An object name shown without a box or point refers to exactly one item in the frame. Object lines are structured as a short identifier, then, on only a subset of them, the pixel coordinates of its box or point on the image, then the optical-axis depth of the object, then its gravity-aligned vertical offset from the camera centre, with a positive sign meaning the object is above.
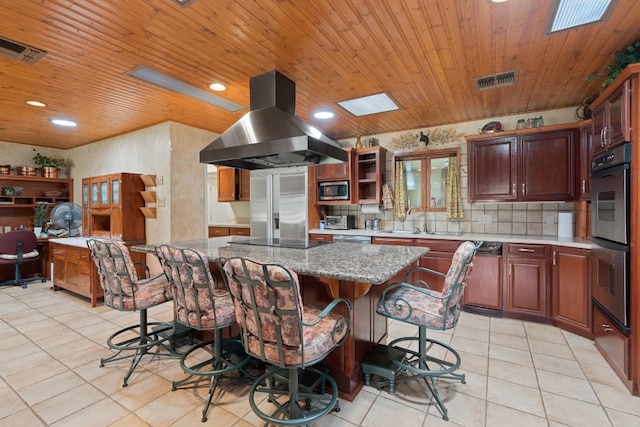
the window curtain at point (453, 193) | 4.22 +0.24
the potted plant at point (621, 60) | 2.29 +1.18
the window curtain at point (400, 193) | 4.58 +0.26
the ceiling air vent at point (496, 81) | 2.88 +1.27
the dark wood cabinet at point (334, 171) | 4.74 +0.62
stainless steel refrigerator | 4.83 +0.13
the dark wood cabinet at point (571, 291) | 2.95 -0.81
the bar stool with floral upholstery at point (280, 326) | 1.43 -0.60
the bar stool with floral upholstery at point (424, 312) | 1.84 -0.64
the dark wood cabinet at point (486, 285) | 3.54 -0.88
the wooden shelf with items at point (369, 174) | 4.64 +0.58
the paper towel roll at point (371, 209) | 4.88 +0.03
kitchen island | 1.75 -0.34
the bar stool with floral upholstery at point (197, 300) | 1.89 -0.59
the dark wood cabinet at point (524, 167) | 3.41 +0.51
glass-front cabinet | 4.47 +0.12
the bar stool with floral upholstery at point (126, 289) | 2.30 -0.61
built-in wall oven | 2.12 -0.17
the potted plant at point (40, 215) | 5.66 -0.06
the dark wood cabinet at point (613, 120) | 2.08 +0.68
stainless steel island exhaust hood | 2.35 +0.60
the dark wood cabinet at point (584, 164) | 3.19 +0.49
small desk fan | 4.97 -0.09
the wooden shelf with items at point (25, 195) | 5.44 +0.32
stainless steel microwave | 4.77 +0.33
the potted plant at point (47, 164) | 5.80 +0.91
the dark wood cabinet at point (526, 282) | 3.31 -0.79
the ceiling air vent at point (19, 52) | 2.32 +1.27
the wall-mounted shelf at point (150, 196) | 4.55 +0.23
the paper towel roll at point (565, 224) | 3.58 -0.16
